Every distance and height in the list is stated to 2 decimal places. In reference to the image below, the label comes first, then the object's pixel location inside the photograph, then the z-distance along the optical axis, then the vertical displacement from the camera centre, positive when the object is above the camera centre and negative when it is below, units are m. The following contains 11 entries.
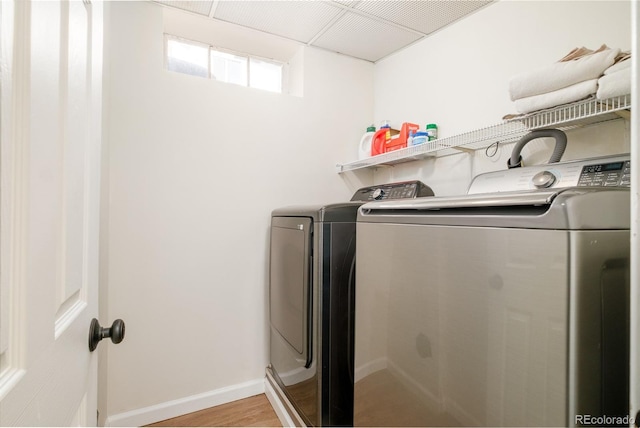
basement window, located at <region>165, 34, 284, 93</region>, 2.06 +1.12
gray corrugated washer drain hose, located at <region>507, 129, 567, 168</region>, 1.23 +0.32
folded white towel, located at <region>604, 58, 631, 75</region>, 0.92 +0.48
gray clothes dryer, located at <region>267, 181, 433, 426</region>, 1.40 -0.50
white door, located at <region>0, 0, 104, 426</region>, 0.33 +0.00
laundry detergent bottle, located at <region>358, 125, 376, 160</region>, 2.30 +0.56
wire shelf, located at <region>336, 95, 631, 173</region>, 1.03 +0.39
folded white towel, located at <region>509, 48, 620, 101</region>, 0.99 +0.52
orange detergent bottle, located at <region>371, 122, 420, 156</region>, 1.99 +0.53
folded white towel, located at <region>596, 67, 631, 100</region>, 0.91 +0.42
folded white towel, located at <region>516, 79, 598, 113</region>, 1.02 +0.45
